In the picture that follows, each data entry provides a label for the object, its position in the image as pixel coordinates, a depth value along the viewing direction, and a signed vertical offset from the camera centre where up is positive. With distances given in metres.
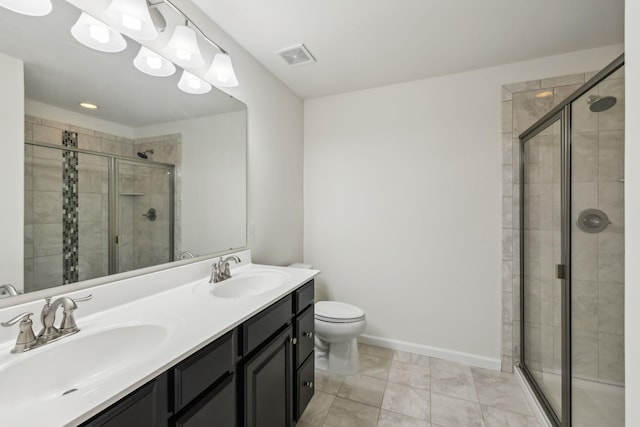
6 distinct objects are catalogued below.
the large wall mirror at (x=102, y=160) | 0.89 +0.23
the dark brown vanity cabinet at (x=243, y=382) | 0.66 -0.56
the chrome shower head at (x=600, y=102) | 1.21 +0.52
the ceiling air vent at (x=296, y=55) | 1.83 +1.14
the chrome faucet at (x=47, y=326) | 0.74 -0.34
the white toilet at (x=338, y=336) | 1.91 -0.91
